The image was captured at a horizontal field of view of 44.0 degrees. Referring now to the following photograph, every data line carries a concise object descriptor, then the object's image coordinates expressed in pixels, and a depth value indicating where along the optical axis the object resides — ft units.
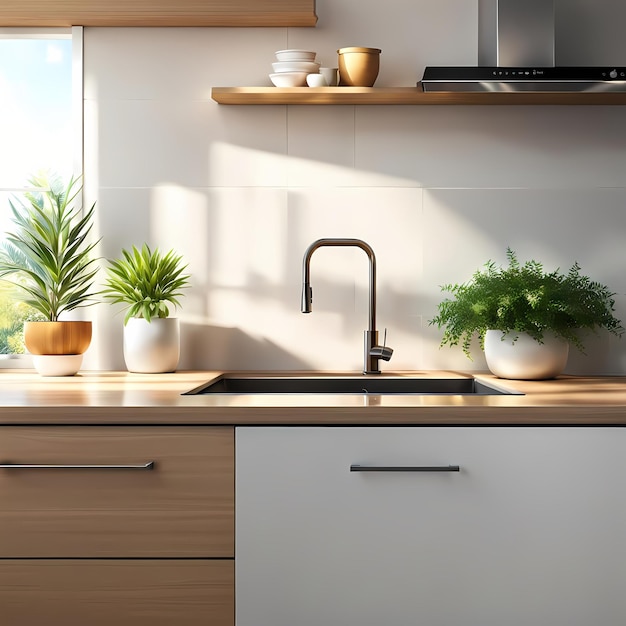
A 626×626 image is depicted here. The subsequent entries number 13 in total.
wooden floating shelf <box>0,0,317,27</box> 6.90
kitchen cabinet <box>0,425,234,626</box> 4.94
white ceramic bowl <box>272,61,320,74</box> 6.88
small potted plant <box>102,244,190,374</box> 6.95
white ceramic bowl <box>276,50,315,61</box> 6.87
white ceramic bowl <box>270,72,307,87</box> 6.91
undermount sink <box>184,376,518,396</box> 6.89
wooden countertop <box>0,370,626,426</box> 4.92
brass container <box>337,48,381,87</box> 6.84
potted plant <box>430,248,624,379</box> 6.57
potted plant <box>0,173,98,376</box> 6.86
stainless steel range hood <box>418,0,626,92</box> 6.44
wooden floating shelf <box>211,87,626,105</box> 6.84
